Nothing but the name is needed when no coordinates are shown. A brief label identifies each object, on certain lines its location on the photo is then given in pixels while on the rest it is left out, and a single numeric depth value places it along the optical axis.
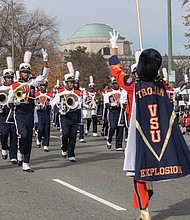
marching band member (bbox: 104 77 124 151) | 16.05
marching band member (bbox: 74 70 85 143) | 19.27
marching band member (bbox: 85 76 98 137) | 22.55
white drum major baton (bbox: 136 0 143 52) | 8.08
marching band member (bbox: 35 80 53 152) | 16.22
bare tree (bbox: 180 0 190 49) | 30.31
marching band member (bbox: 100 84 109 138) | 19.95
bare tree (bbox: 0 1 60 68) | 55.72
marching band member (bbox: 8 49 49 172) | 11.69
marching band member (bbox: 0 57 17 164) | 13.34
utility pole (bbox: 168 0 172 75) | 24.39
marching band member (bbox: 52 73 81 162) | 13.13
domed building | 111.80
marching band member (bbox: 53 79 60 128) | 22.64
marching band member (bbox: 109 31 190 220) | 6.77
